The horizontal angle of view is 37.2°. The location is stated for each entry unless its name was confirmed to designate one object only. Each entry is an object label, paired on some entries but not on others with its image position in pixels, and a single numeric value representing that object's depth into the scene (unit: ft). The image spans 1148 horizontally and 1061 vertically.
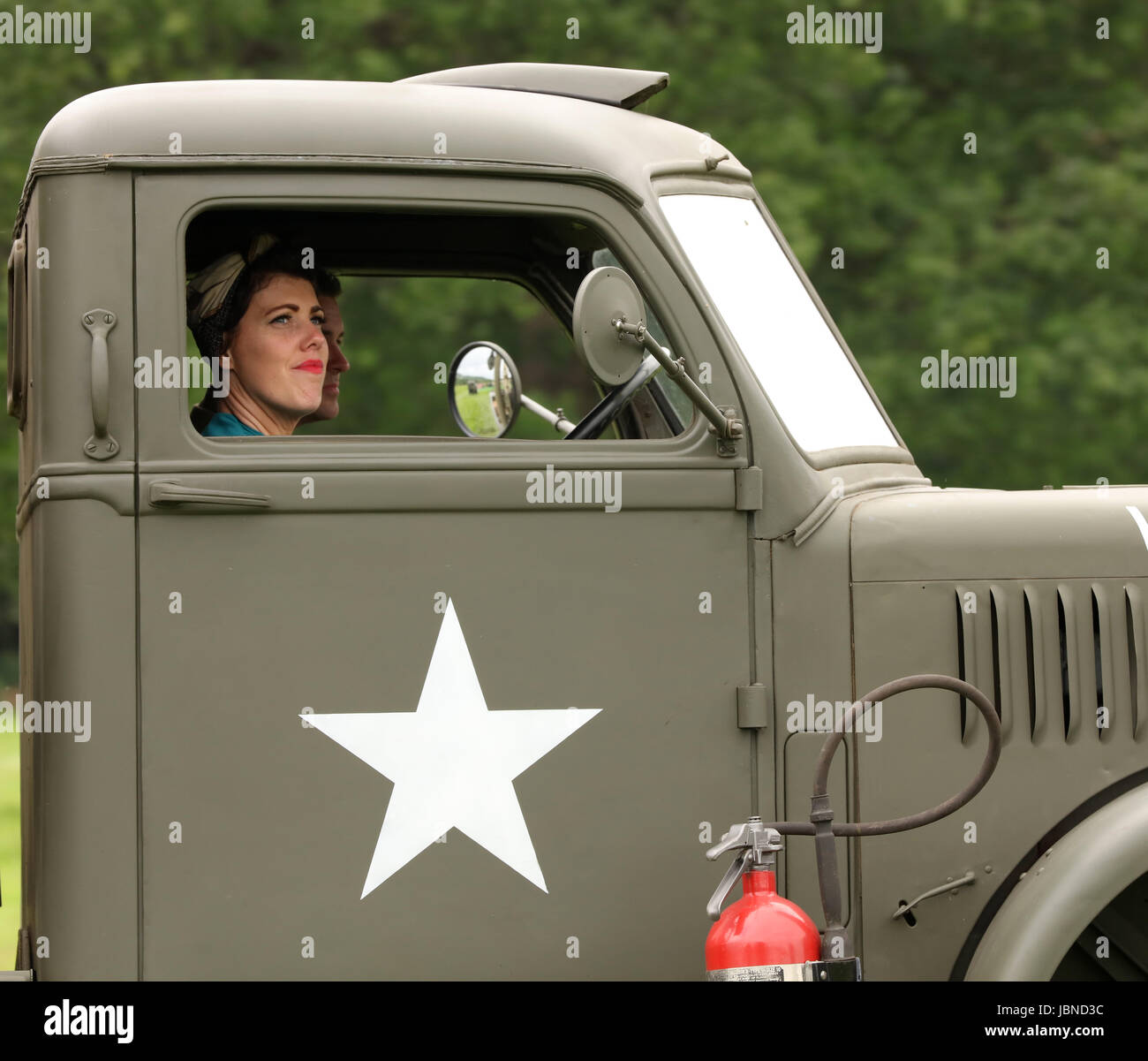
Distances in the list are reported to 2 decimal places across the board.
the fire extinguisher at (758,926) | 10.54
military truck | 11.18
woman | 12.87
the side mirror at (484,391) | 14.94
